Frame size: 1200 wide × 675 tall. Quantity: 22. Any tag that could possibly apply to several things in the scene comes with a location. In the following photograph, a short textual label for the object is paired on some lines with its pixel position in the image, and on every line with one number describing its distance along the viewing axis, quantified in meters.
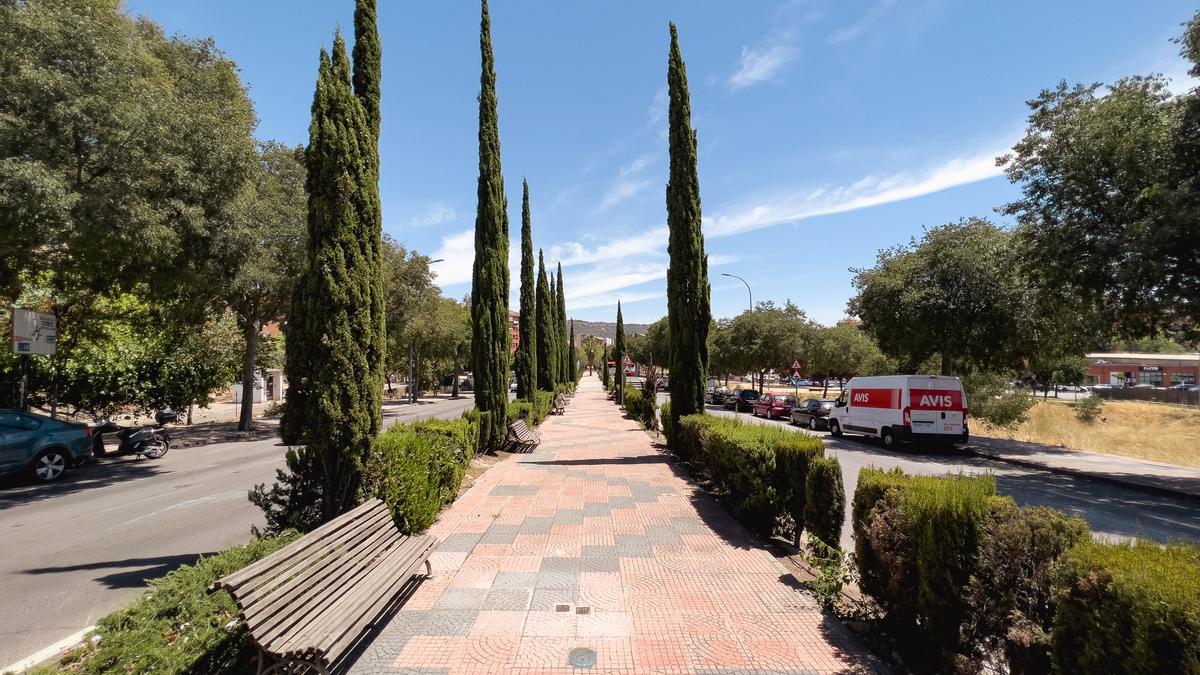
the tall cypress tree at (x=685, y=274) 12.55
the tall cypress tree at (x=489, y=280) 13.30
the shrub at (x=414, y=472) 5.77
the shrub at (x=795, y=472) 5.96
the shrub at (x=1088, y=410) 30.17
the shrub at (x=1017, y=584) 2.95
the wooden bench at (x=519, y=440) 14.09
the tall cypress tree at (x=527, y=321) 20.45
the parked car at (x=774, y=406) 26.07
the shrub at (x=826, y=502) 5.40
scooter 13.45
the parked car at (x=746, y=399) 30.66
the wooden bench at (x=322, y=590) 2.98
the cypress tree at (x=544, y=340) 27.19
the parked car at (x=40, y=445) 10.17
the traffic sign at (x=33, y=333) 12.45
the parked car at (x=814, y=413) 22.31
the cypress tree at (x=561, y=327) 38.21
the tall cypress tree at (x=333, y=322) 5.22
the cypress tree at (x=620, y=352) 34.50
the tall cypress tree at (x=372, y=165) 5.73
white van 15.16
